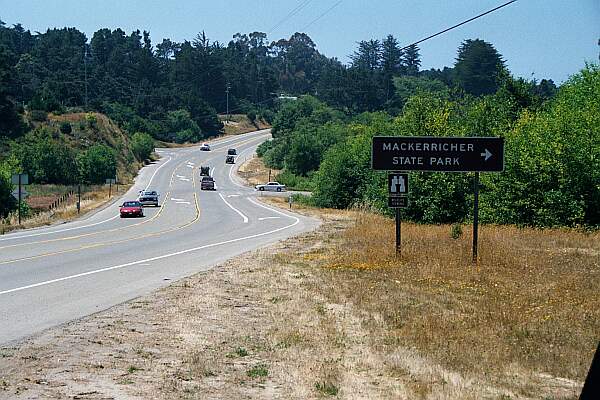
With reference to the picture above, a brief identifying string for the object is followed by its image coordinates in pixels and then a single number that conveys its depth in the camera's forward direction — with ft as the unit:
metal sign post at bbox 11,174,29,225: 163.57
